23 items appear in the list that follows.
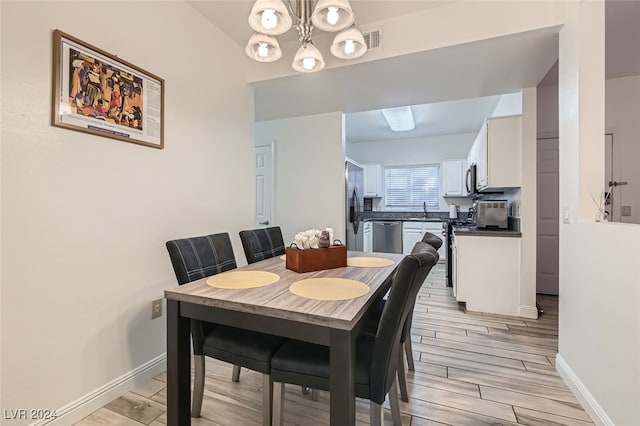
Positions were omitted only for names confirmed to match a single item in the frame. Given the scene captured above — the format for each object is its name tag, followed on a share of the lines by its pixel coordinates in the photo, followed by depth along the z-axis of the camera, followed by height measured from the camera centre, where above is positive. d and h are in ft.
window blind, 19.93 +1.91
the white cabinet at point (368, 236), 17.63 -1.44
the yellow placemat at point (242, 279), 4.51 -1.11
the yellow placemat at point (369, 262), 5.98 -1.06
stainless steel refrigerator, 12.94 +0.28
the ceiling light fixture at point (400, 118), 13.53 +4.68
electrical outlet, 6.40 -2.14
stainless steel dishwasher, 18.44 -1.52
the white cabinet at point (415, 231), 18.06 -1.15
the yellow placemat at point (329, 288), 3.95 -1.11
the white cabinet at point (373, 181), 20.66 +2.23
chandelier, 4.73 +3.24
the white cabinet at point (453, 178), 18.42 +2.26
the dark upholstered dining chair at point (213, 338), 4.33 -1.98
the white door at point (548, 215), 11.87 -0.05
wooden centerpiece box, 5.43 -0.88
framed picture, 4.74 +2.13
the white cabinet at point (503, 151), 9.75 +2.09
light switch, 6.08 +0.00
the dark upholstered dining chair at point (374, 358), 3.58 -1.95
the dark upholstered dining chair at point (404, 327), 4.90 -2.03
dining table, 3.25 -1.35
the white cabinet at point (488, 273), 9.67 -2.03
